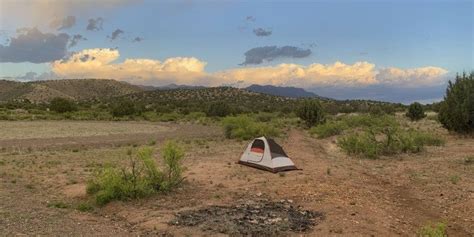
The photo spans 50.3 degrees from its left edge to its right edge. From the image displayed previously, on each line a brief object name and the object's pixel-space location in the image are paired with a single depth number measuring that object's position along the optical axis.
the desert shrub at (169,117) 58.69
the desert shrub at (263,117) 50.65
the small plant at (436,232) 6.73
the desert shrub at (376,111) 55.71
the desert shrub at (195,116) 58.25
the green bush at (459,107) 27.34
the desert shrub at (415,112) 47.31
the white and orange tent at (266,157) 17.14
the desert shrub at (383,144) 21.22
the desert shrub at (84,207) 12.30
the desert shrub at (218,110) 61.47
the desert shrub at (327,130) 31.86
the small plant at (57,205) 12.61
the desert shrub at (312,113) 39.88
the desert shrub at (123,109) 63.53
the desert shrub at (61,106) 67.56
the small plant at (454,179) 14.57
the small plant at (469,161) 17.89
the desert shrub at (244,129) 31.34
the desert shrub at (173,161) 14.30
